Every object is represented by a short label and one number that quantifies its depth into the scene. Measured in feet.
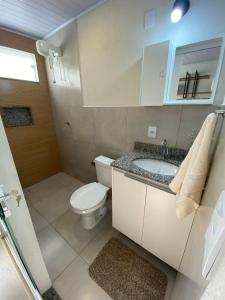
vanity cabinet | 3.17
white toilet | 4.35
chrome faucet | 4.18
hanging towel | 2.12
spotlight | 2.98
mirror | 3.21
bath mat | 3.34
